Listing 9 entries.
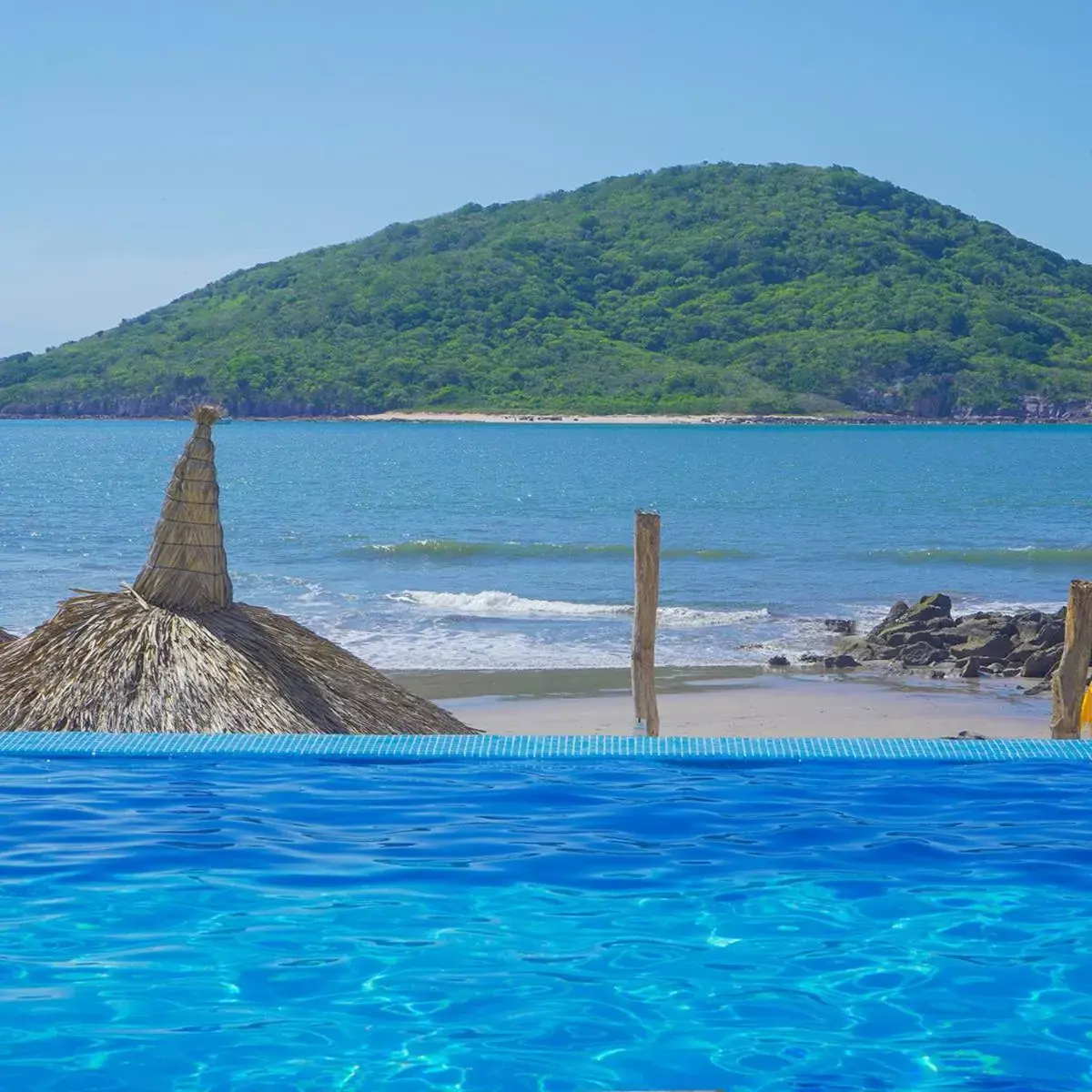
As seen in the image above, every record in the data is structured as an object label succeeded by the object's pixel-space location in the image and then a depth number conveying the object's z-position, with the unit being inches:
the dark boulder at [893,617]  727.7
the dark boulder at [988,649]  663.8
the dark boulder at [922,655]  668.1
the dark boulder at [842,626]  776.9
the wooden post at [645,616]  363.9
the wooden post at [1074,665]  365.4
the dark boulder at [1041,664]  629.9
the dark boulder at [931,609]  742.5
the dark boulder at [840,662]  659.8
